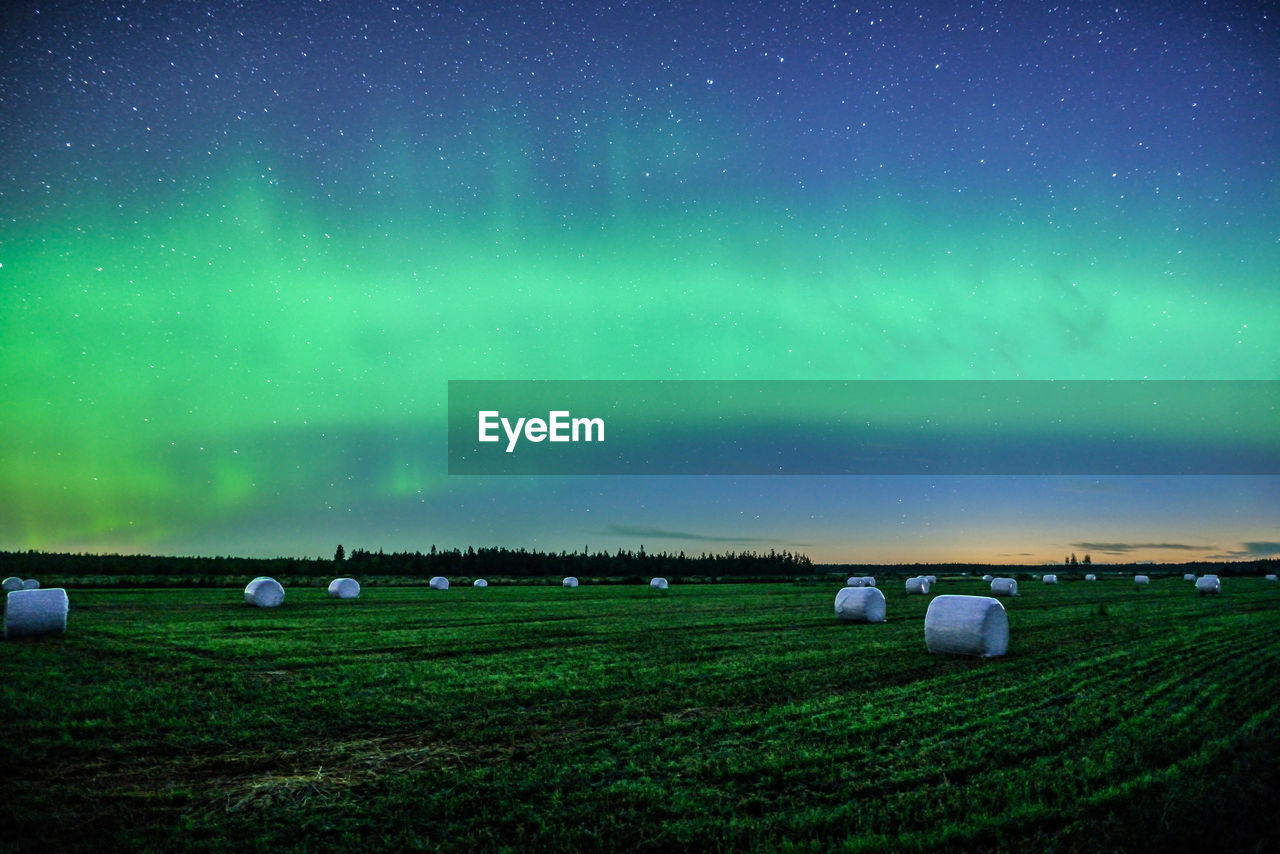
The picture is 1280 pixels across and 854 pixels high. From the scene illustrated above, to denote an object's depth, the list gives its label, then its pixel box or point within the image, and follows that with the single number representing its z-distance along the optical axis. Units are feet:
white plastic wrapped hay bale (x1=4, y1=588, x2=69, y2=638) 71.31
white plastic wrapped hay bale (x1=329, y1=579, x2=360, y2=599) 156.87
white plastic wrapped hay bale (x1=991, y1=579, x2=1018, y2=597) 171.65
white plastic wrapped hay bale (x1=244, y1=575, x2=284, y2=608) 123.85
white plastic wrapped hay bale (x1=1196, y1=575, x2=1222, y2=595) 169.37
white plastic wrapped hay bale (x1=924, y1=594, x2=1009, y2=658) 58.54
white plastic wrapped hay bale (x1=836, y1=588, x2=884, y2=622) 90.63
